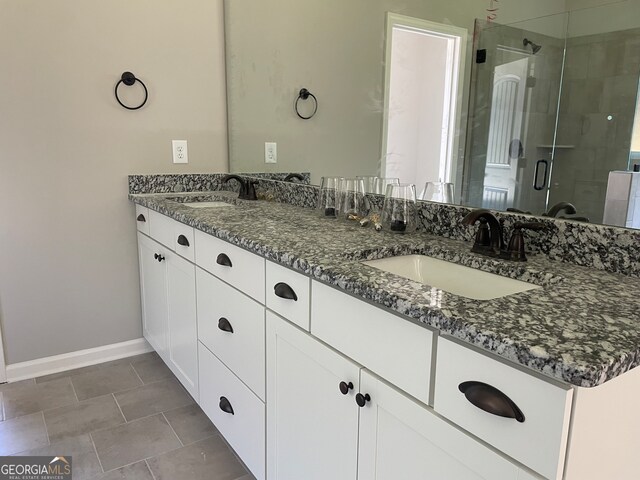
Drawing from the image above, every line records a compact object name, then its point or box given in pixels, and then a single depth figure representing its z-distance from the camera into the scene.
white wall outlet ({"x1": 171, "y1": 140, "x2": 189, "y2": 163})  2.63
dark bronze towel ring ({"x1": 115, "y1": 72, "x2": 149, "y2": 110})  2.40
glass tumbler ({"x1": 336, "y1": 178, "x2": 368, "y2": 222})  1.83
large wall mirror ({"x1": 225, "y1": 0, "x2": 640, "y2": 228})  1.13
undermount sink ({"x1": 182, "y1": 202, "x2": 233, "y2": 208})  2.40
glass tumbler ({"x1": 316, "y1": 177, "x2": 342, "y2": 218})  1.88
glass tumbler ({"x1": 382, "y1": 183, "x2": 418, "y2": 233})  1.54
